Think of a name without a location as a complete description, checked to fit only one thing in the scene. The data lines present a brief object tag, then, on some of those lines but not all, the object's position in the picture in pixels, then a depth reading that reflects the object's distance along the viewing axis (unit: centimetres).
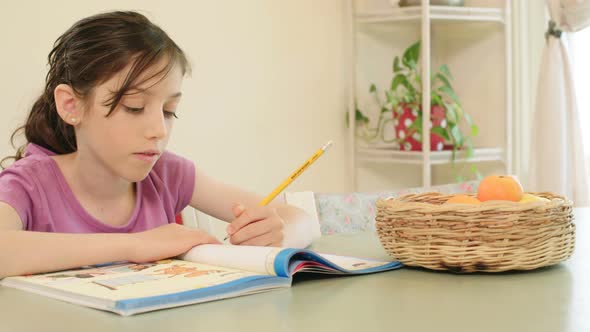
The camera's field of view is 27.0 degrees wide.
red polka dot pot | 291
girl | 154
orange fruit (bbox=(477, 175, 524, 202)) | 148
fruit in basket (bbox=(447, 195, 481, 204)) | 147
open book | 117
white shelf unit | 286
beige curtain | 278
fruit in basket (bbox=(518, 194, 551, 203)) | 145
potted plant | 292
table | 106
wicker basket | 137
